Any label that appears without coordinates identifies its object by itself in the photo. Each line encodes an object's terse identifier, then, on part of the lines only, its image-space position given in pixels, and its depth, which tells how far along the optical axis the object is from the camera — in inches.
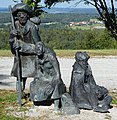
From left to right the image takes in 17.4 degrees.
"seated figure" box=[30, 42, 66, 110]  277.7
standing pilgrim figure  280.7
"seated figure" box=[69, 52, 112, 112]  283.4
